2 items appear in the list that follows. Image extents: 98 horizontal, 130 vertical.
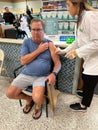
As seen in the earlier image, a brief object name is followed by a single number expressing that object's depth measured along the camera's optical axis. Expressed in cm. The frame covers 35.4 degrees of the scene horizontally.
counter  224
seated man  184
